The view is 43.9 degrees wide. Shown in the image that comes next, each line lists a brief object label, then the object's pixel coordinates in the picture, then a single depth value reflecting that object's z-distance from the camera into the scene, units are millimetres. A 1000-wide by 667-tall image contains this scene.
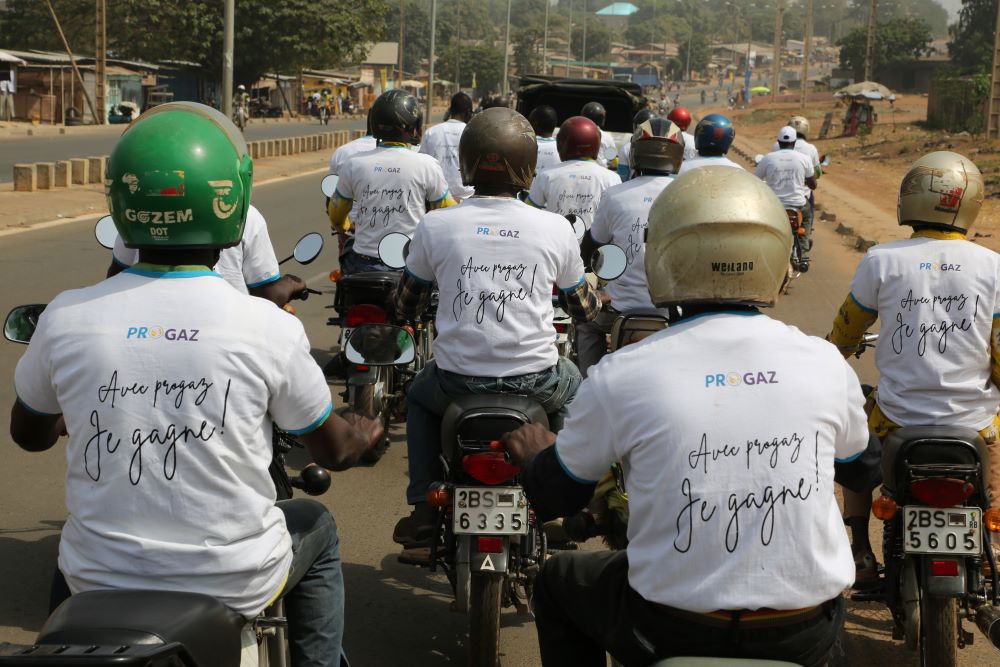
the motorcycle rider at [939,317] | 4488
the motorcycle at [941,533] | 4129
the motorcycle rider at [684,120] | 13019
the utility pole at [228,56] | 21328
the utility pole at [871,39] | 55138
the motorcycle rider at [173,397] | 2650
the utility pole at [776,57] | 78250
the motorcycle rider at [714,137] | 8609
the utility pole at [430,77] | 39781
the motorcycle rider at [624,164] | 13336
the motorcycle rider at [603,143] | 12992
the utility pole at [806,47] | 68625
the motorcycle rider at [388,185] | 7547
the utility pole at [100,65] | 41812
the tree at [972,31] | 81688
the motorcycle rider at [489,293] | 4617
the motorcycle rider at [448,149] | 11078
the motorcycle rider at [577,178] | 8547
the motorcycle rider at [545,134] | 11352
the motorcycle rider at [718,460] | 2566
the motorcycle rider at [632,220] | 6469
